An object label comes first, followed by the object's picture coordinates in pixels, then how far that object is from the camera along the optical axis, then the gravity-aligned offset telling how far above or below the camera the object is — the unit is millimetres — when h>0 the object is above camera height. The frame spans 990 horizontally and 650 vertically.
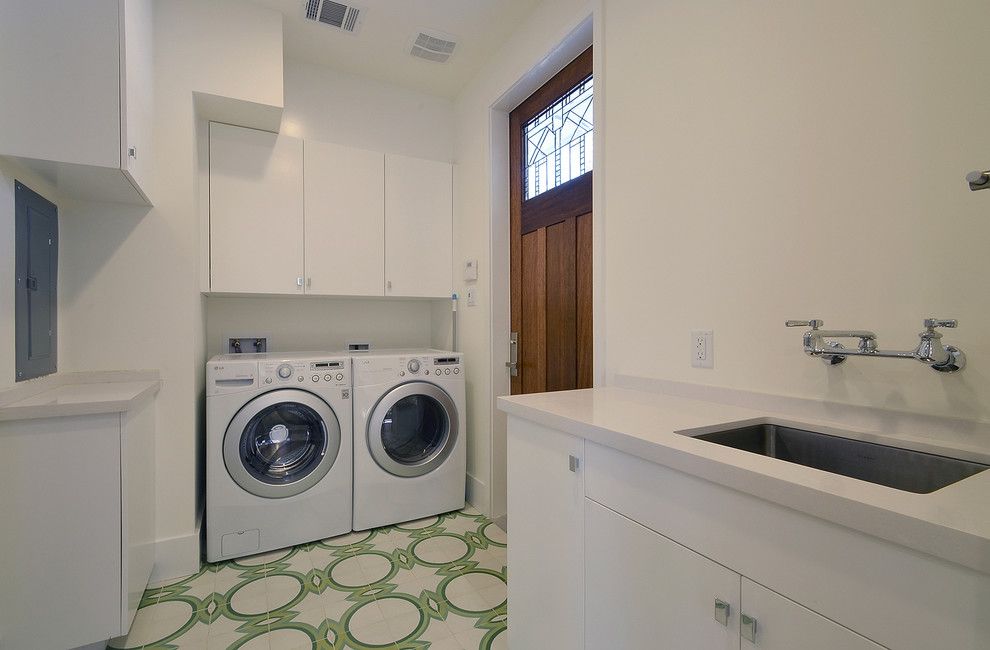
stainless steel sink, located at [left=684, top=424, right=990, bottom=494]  837 -288
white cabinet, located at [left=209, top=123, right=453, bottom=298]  2342 +634
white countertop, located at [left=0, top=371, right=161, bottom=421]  1311 -216
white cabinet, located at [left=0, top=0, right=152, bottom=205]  1331 +762
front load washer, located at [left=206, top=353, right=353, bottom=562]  2051 -597
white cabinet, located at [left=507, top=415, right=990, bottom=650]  552 -411
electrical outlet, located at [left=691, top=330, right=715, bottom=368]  1337 -72
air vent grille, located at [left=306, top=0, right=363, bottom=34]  2163 +1578
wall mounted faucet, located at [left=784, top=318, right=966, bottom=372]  828 -52
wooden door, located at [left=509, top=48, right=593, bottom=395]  2020 +455
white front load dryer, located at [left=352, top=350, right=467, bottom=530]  2340 -600
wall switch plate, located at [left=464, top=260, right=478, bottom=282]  2675 +347
